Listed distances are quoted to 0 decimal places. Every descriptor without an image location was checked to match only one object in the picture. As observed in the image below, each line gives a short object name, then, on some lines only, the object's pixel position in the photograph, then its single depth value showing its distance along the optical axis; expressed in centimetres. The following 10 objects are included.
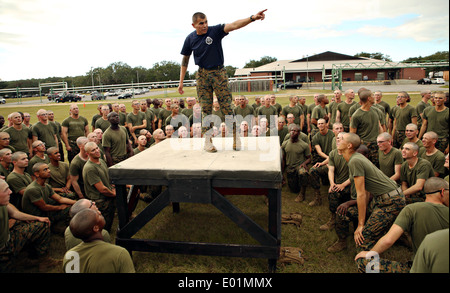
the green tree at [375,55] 8494
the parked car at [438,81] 4258
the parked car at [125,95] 3766
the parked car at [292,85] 4656
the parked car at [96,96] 3827
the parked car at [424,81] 4356
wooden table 396
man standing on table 477
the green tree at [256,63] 8894
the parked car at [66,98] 3645
